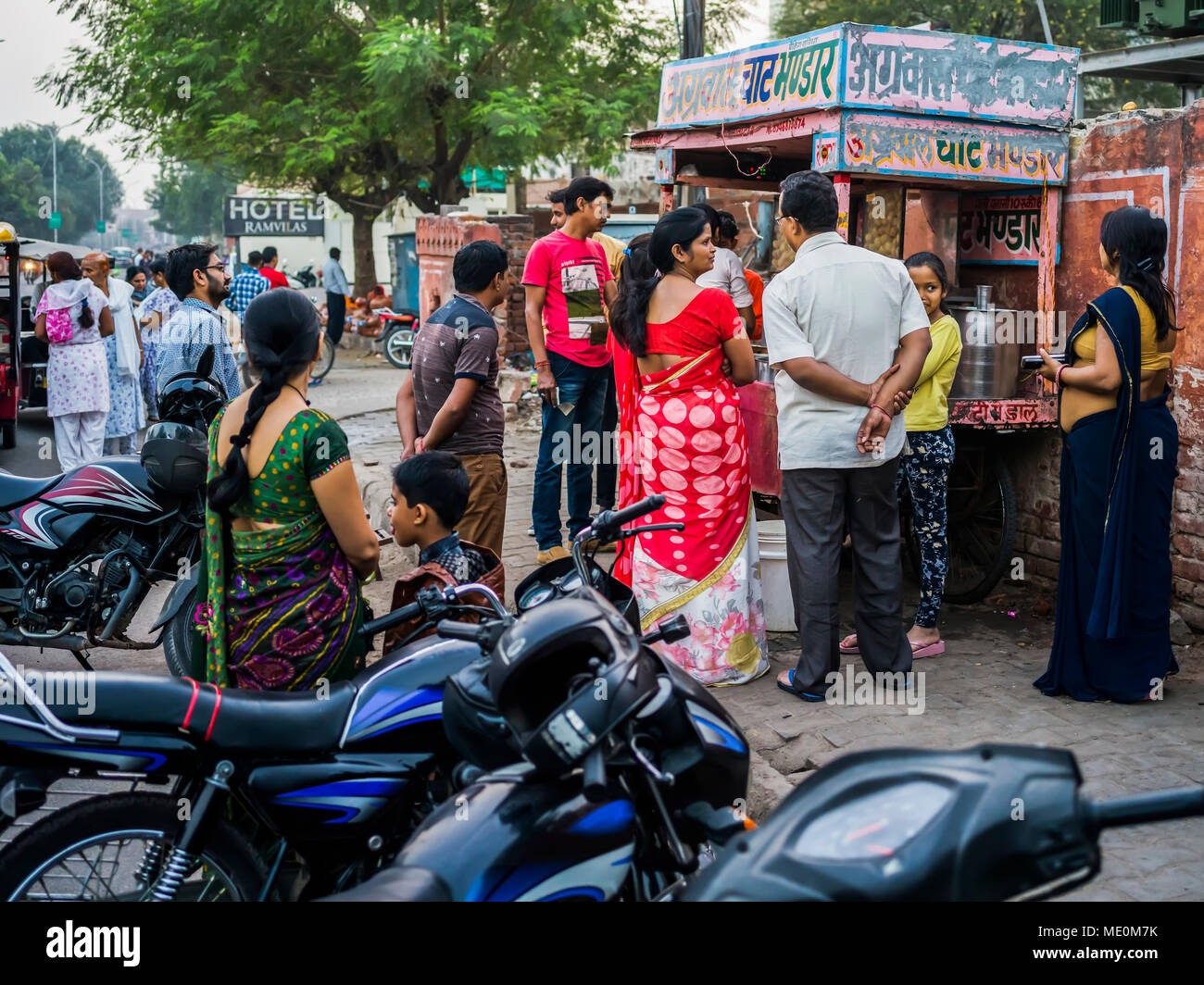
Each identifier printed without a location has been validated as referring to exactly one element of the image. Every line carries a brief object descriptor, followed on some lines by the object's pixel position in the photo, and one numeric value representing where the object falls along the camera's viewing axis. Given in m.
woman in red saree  4.71
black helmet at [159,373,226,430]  5.26
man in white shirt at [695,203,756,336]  6.50
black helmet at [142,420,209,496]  4.98
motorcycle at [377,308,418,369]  18.97
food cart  5.45
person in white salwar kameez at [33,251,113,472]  8.95
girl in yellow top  5.24
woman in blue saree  4.52
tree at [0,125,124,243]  70.31
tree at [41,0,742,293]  20.50
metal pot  5.85
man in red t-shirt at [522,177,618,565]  6.56
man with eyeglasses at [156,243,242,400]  5.64
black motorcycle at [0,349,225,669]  5.16
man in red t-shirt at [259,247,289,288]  14.91
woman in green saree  3.02
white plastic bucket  5.54
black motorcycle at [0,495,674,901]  2.47
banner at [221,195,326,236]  25.44
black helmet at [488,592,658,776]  1.97
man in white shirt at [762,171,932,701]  4.48
